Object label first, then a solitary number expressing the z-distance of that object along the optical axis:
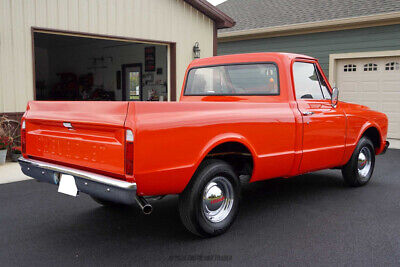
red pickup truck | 3.32
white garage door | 11.58
